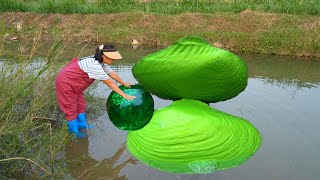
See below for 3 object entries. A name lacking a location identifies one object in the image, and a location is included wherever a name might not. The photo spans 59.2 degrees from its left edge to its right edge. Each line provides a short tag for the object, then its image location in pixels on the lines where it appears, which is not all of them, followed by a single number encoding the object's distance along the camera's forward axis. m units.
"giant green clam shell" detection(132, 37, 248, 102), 2.27
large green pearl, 2.43
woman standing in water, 3.08
